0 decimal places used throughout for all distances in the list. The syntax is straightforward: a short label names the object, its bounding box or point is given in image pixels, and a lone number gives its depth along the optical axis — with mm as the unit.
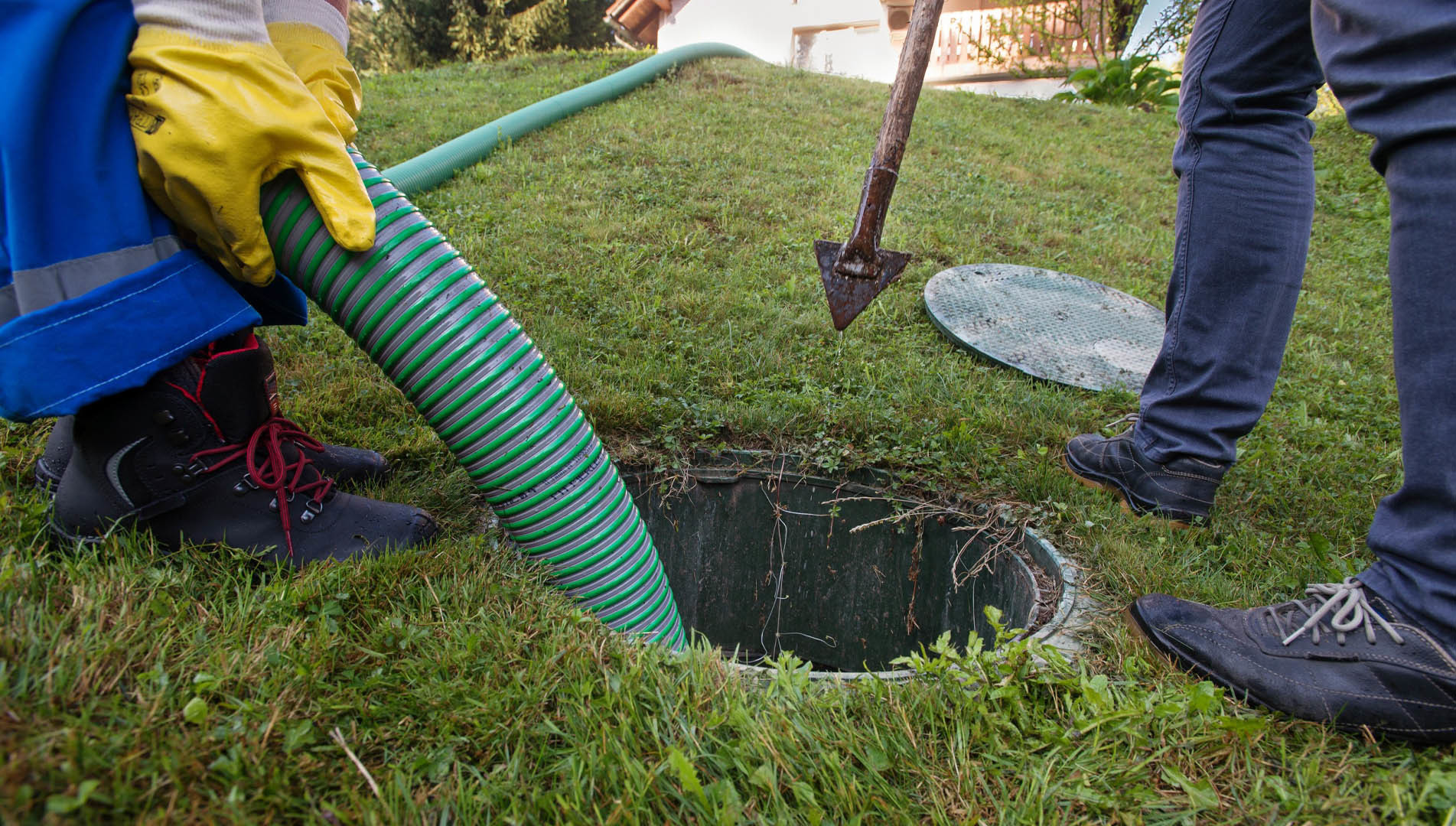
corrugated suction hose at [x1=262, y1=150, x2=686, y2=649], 1312
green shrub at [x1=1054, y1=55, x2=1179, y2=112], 8719
